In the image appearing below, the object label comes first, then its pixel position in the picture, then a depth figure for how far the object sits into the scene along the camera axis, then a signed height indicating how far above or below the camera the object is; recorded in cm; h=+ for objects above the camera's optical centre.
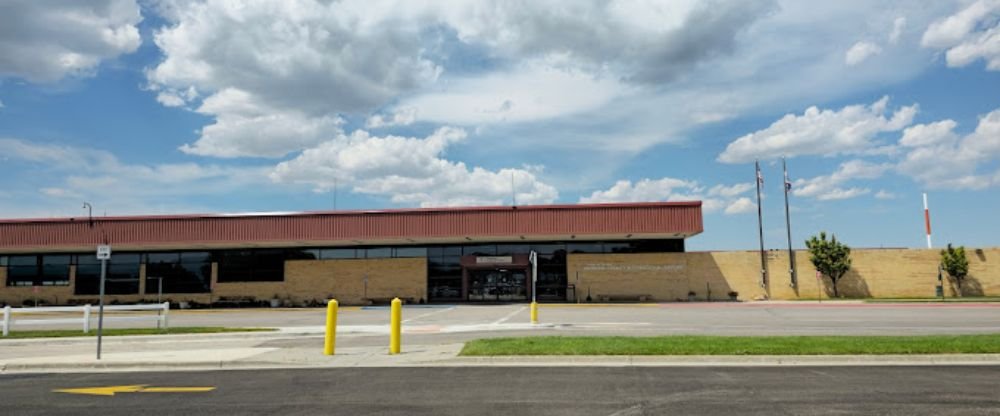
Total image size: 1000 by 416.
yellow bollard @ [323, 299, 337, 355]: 1351 -92
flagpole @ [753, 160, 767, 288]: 4066 +37
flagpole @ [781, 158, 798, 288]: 4094 +74
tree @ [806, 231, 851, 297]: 4019 +114
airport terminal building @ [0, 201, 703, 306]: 3809 +194
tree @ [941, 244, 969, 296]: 3984 +70
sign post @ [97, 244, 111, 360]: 1430 +68
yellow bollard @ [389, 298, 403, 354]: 1363 -90
